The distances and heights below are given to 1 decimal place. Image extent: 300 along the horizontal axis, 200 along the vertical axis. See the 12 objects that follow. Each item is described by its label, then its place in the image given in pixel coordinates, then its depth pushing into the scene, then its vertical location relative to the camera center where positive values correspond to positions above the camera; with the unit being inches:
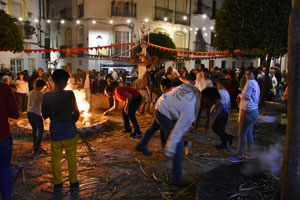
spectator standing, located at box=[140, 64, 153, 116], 391.2 -27.9
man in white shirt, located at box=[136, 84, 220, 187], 143.9 -23.5
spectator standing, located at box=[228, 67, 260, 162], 207.0 -26.4
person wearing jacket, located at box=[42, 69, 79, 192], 156.0 -28.4
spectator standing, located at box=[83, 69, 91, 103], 457.1 -30.8
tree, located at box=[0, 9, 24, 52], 347.9 +47.7
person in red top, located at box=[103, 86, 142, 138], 275.6 -28.9
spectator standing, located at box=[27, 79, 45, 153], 223.8 -30.8
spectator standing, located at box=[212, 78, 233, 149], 244.4 -38.8
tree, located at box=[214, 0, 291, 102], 273.7 +51.5
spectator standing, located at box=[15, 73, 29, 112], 398.6 -32.2
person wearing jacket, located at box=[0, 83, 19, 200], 131.5 -33.6
